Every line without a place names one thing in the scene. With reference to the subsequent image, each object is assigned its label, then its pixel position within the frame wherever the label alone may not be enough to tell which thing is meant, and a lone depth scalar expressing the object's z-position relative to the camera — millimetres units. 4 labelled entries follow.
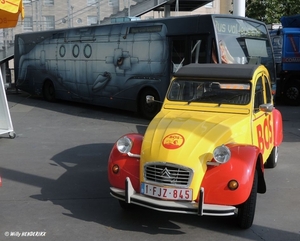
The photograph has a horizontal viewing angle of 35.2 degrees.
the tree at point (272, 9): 29438
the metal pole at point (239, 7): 15914
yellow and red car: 5074
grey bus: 12070
